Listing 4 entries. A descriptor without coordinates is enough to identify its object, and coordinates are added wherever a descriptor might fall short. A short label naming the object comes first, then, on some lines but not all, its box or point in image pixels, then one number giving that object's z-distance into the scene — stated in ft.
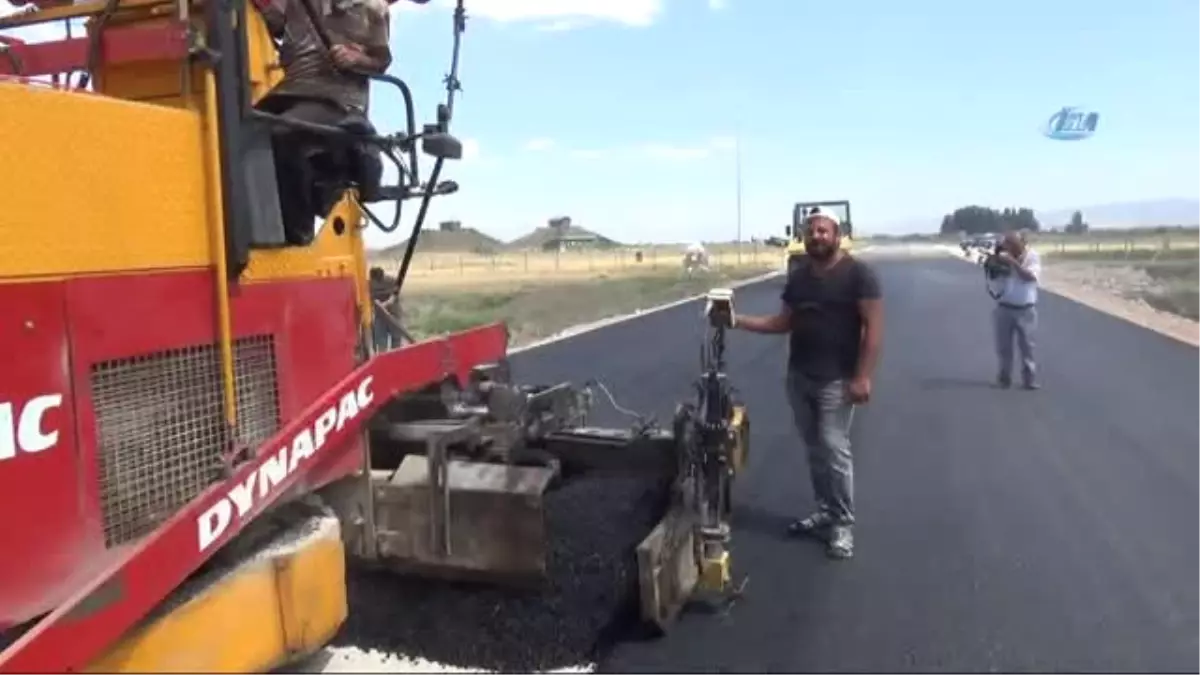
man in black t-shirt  19.16
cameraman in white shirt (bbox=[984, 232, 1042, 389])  38.93
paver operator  12.56
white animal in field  159.33
